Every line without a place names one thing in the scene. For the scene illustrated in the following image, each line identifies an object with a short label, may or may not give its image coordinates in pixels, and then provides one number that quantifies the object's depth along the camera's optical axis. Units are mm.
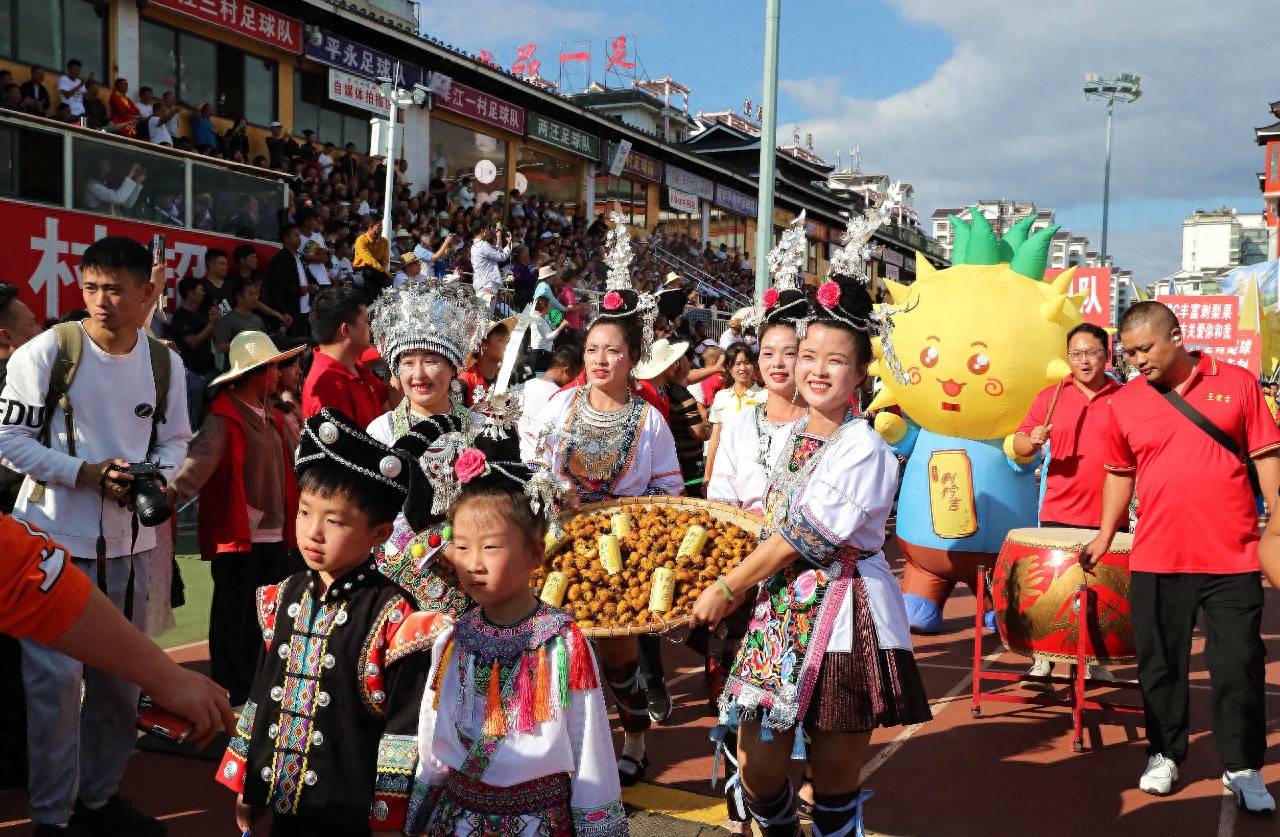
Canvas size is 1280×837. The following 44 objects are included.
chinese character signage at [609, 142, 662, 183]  27766
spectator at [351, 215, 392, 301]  11961
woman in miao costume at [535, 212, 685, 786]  4699
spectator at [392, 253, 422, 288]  12281
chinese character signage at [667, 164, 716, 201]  30378
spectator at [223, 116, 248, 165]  14906
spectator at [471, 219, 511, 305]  13805
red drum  5113
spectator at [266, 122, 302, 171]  15680
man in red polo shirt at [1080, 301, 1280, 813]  4328
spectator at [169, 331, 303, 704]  4992
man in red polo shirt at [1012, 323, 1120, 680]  6008
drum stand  5035
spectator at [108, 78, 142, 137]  13312
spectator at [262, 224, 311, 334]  11039
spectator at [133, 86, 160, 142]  13609
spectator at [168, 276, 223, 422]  9719
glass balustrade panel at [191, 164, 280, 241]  10031
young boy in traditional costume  2586
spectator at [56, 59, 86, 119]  12864
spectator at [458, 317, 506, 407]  7117
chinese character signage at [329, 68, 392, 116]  18359
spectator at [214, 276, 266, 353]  9602
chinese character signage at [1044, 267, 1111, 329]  13859
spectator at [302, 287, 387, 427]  4957
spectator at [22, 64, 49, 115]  12255
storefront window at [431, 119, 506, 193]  21828
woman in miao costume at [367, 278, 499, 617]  3873
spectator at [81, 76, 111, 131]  13000
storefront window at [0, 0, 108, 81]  14117
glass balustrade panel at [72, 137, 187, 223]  8891
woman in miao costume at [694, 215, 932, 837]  3154
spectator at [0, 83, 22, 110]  11281
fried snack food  3725
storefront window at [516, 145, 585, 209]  25328
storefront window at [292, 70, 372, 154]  18719
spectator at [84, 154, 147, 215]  8977
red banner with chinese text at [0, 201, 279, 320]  8438
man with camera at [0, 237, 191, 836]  3541
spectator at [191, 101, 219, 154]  14734
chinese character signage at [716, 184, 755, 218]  33562
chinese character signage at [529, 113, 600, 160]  24016
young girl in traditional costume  2533
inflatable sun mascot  6637
